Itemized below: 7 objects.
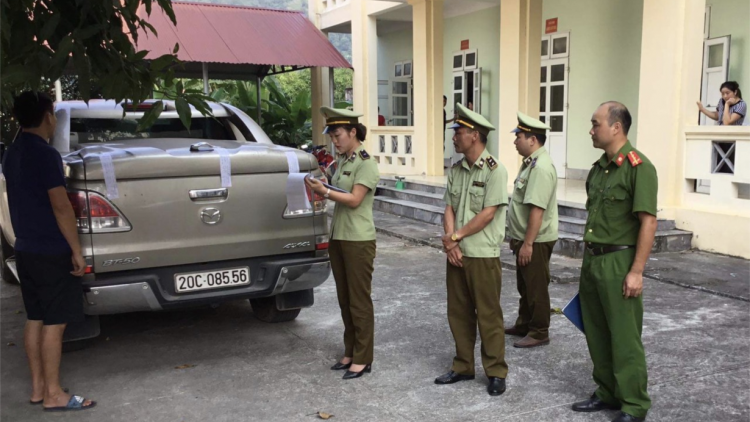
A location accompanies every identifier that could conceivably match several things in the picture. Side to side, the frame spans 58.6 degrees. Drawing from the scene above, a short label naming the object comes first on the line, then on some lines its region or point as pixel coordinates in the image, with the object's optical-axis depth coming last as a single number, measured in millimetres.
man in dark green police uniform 3254
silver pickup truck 3867
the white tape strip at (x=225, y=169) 4172
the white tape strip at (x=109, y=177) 3848
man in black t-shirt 3617
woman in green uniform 4039
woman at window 7812
